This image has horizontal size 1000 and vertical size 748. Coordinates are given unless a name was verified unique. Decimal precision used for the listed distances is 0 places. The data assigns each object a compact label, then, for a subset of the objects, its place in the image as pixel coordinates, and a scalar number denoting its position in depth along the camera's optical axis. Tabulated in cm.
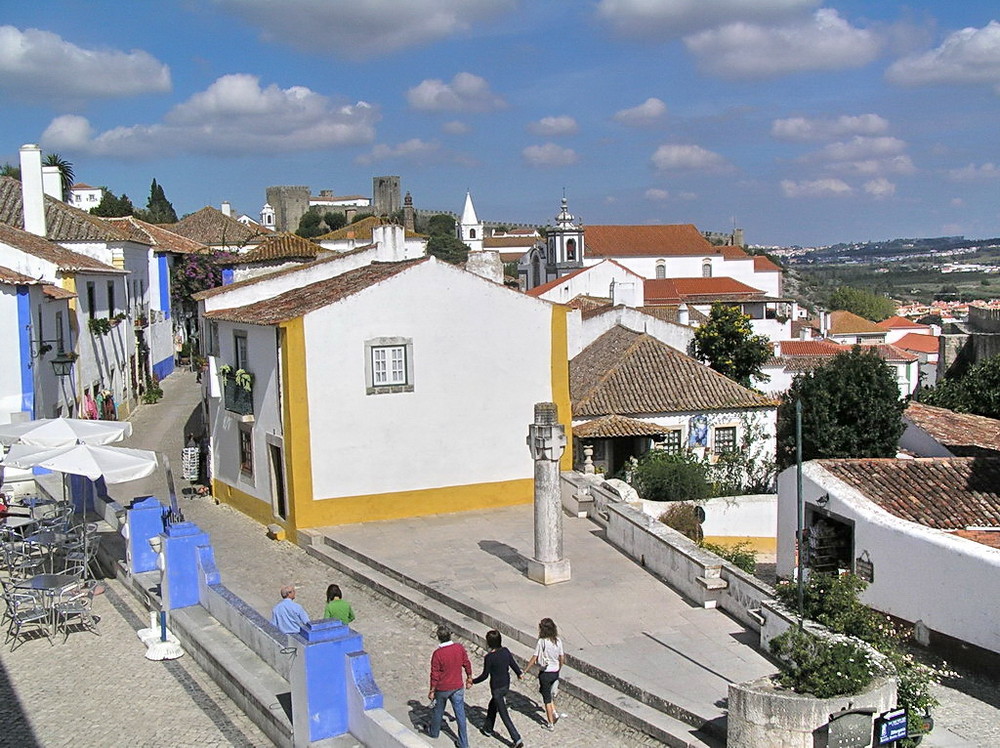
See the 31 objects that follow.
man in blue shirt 1089
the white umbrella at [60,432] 1455
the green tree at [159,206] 9250
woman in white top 1029
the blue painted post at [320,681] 905
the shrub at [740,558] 1708
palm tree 6260
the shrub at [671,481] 2384
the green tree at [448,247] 10500
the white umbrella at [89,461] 1386
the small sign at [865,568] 1591
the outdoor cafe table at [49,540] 1420
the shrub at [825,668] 927
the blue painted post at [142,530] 1471
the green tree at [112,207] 7031
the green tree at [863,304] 12206
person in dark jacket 976
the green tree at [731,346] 3812
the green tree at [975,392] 3366
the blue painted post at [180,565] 1280
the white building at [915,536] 1411
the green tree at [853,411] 2683
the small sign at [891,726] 920
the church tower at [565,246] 8219
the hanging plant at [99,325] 2734
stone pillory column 1453
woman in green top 1111
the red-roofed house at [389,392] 1881
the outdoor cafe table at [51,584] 1259
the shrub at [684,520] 2111
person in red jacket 943
